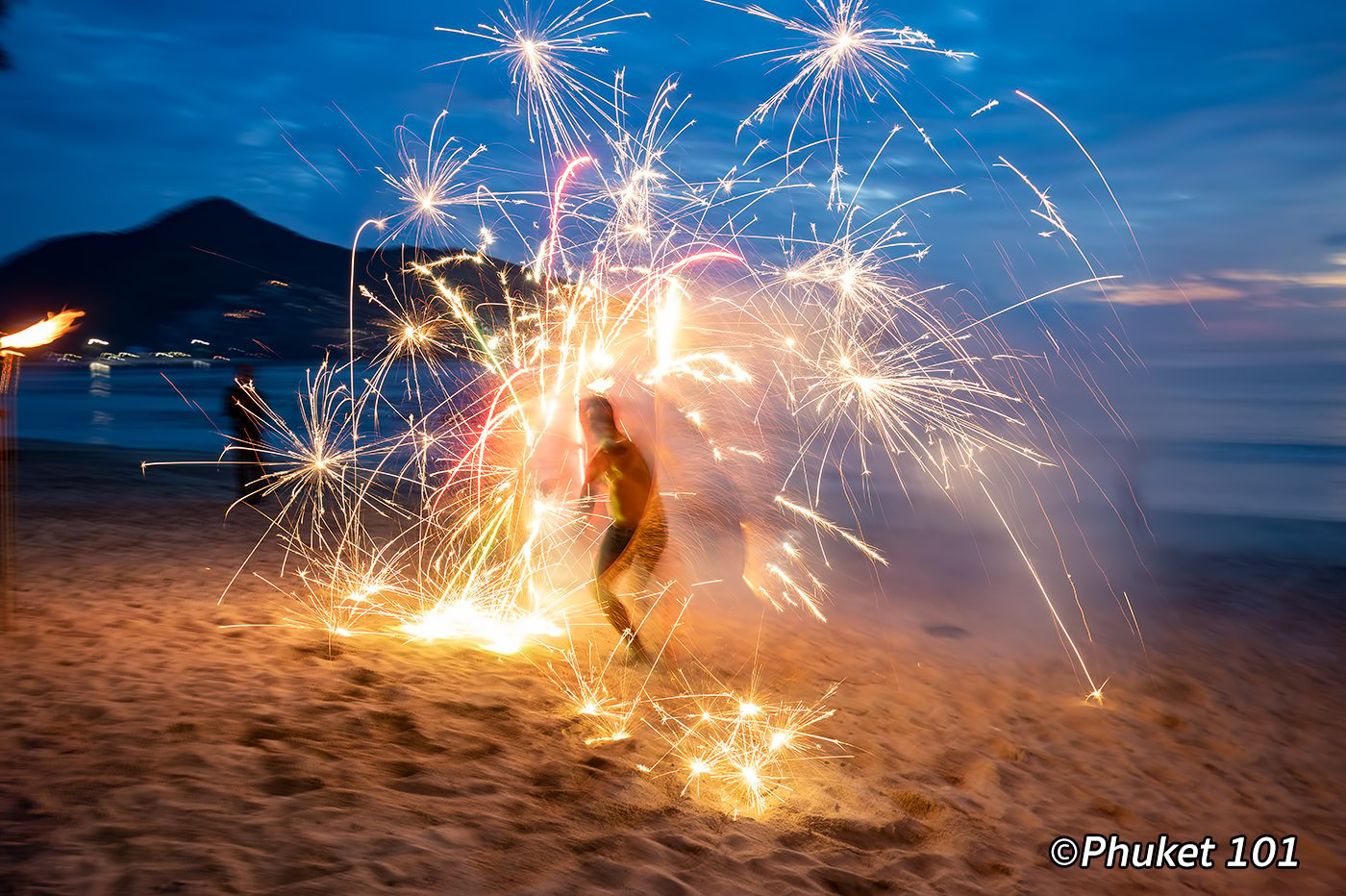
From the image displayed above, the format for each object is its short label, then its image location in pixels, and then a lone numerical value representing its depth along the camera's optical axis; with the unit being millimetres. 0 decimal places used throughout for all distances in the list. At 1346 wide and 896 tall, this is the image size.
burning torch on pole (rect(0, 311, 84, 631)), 4883
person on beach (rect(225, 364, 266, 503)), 10648
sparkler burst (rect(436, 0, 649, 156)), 7223
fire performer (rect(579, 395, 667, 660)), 5543
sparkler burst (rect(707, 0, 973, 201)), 6820
